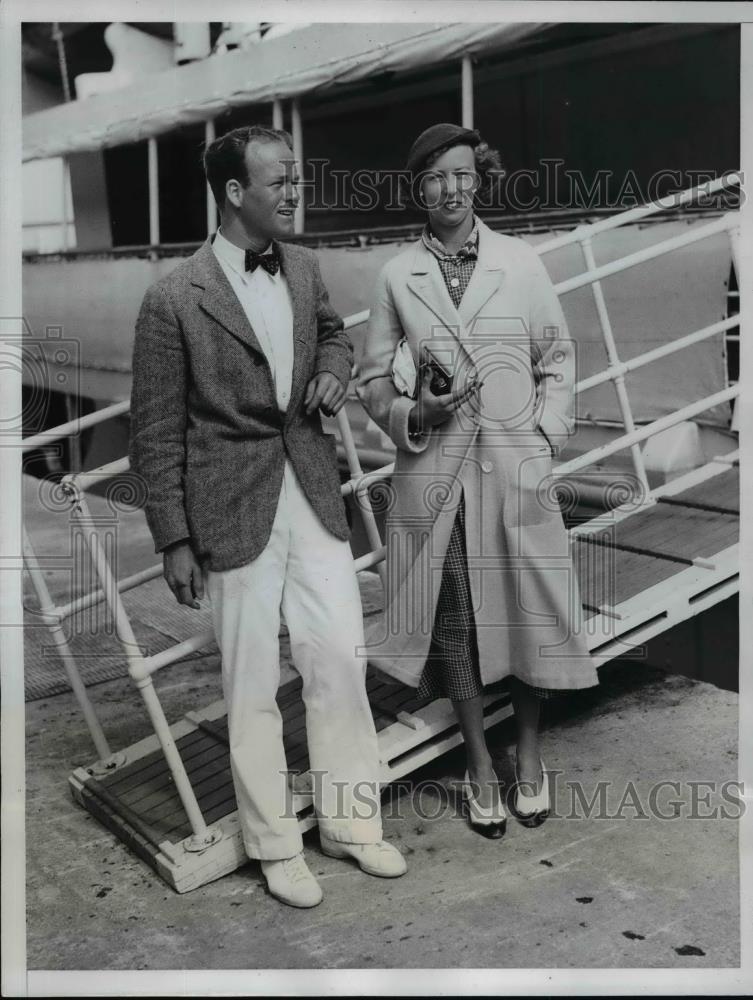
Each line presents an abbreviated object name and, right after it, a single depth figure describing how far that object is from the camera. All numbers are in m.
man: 2.35
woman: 2.54
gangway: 2.51
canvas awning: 4.98
